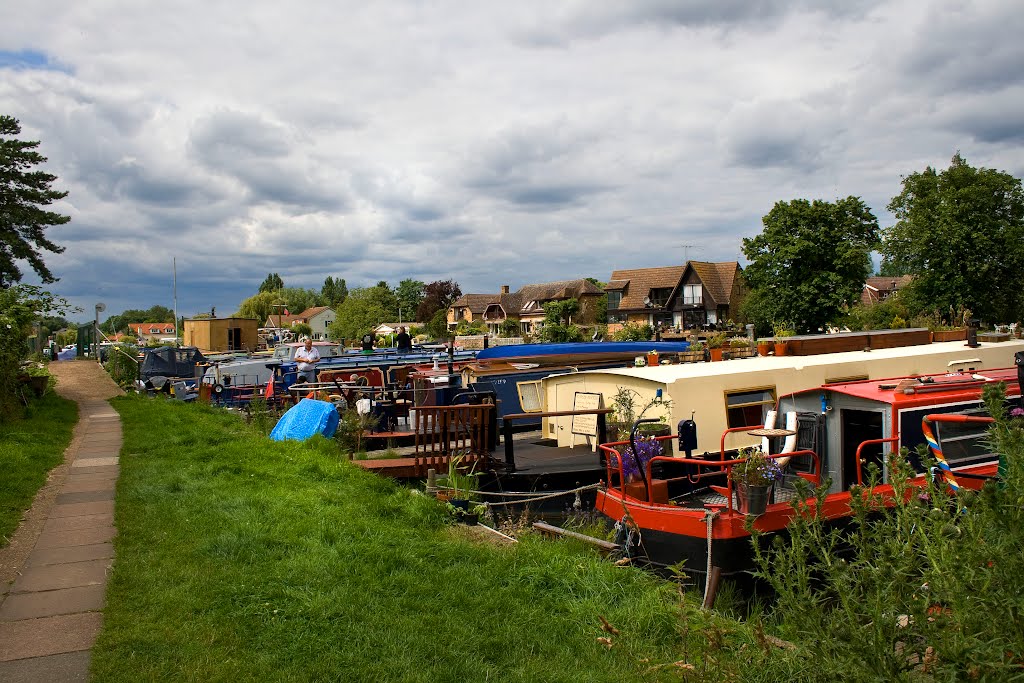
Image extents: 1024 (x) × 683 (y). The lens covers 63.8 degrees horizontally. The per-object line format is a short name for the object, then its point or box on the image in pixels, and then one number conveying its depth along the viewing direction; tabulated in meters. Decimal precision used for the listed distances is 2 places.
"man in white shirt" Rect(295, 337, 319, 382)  20.11
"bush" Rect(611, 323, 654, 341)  49.12
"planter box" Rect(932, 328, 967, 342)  17.58
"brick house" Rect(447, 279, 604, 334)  87.06
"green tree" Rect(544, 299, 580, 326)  76.94
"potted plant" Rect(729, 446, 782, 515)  7.30
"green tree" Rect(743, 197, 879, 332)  48.34
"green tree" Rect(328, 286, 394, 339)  85.50
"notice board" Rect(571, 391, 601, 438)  12.80
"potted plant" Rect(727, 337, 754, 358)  17.77
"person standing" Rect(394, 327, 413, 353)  29.02
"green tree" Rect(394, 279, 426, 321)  107.25
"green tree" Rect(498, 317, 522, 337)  73.84
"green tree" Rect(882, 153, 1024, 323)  38.28
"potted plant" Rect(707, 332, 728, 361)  25.66
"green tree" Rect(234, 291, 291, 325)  110.62
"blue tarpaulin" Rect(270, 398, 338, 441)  13.28
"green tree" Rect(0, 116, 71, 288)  18.94
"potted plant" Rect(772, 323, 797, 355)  14.05
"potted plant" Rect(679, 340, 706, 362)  16.72
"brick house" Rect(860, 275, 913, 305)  89.49
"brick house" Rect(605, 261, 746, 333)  72.56
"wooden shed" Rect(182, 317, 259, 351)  47.41
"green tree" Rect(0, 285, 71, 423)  13.95
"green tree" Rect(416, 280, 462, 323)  99.06
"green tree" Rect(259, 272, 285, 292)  172.26
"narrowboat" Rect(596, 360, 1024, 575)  7.80
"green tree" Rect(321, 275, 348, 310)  166.81
